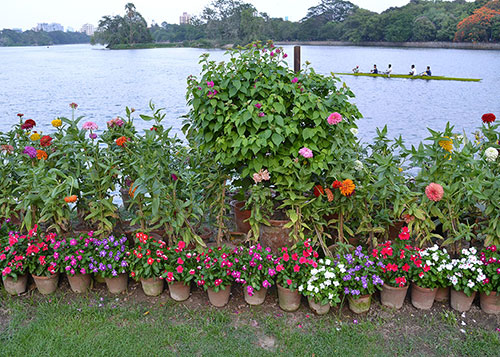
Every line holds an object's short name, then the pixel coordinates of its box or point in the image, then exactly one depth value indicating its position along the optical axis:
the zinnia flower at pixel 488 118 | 2.97
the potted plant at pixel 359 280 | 2.53
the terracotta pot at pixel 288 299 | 2.60
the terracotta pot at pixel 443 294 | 2.71
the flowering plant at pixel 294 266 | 2.58
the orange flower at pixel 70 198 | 2.59
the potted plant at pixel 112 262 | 2.71
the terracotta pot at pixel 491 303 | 2.54
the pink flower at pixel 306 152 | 2.72
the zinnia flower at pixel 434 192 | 2.53
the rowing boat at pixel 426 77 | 23.41
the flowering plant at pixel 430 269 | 2.56
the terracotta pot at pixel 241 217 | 3.28
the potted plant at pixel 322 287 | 2.50
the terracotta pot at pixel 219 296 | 2.66
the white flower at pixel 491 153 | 2.75
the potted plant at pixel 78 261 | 2.72
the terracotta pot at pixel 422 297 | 2.61
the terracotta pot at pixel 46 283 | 2.80
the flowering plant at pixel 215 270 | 2.61
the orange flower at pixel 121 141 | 2.92
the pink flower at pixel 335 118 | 2.67
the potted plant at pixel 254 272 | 2.61
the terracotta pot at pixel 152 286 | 2.77
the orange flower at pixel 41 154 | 2.97
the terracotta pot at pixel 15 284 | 2.82
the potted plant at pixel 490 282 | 2.49
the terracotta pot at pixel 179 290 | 2.71
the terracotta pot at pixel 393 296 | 2.60
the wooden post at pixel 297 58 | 4.19
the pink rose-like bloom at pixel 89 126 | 2.97
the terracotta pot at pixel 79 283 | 2.81
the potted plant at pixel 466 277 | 2.52
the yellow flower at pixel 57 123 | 3.03
